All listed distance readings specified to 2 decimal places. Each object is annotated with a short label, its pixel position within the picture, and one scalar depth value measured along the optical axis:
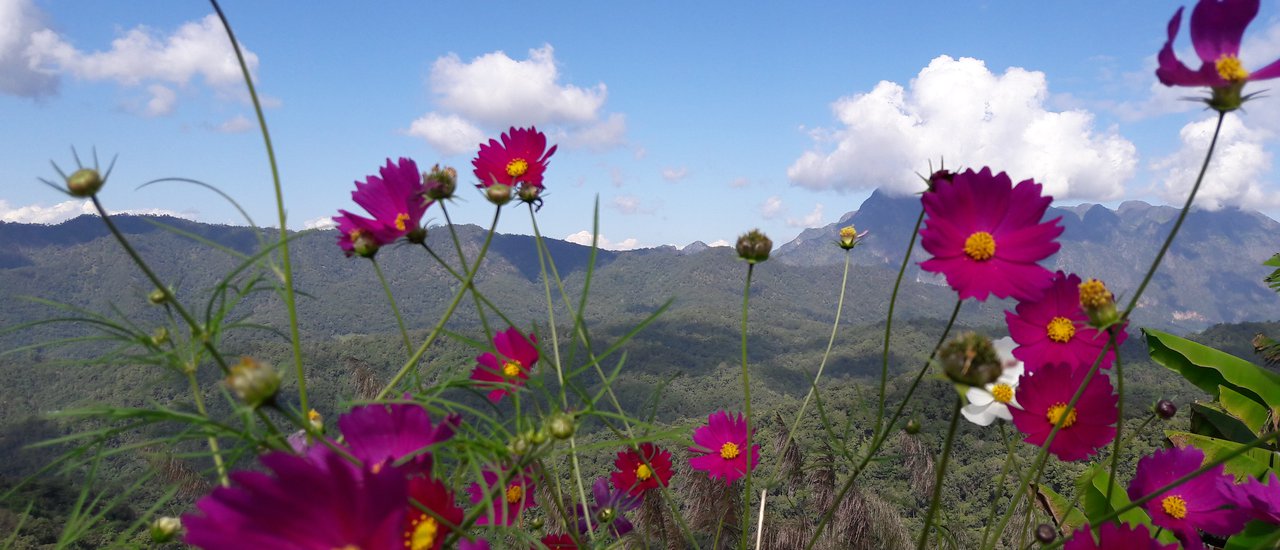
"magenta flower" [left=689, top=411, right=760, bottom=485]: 1.44
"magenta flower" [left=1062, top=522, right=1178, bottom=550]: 0.67
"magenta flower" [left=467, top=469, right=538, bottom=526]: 0.82
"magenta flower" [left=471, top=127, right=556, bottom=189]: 1.15
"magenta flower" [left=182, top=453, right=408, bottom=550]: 0.35
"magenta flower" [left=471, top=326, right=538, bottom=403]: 1.07
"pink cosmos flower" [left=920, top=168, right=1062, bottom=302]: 0.74
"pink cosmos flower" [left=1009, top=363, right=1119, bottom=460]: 0.83
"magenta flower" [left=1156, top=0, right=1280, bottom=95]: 0.60
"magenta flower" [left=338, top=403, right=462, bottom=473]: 0.58
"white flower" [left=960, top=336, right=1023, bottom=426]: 0.97
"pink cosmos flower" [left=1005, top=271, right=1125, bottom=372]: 0.80
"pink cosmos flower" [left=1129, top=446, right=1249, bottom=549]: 0.87
